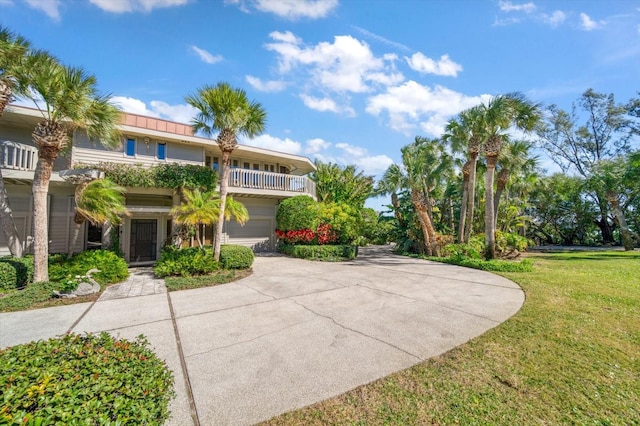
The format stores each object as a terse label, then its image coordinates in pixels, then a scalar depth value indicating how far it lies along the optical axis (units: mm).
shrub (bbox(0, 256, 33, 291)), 7973
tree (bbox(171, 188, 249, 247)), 10398
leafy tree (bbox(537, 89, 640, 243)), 28281
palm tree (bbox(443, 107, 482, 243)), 14205
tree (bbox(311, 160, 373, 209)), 21938
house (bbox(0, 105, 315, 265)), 11188
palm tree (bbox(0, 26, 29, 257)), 7859
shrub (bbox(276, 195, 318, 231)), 15719
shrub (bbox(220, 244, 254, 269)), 11117
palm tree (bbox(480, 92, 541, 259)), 13008
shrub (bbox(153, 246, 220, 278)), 10023
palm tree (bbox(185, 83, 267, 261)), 10305
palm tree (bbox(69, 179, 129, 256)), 9227
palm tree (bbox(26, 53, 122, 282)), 7848
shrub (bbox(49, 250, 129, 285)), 8633
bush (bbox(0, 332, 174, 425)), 1764
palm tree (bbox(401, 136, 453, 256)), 15812
